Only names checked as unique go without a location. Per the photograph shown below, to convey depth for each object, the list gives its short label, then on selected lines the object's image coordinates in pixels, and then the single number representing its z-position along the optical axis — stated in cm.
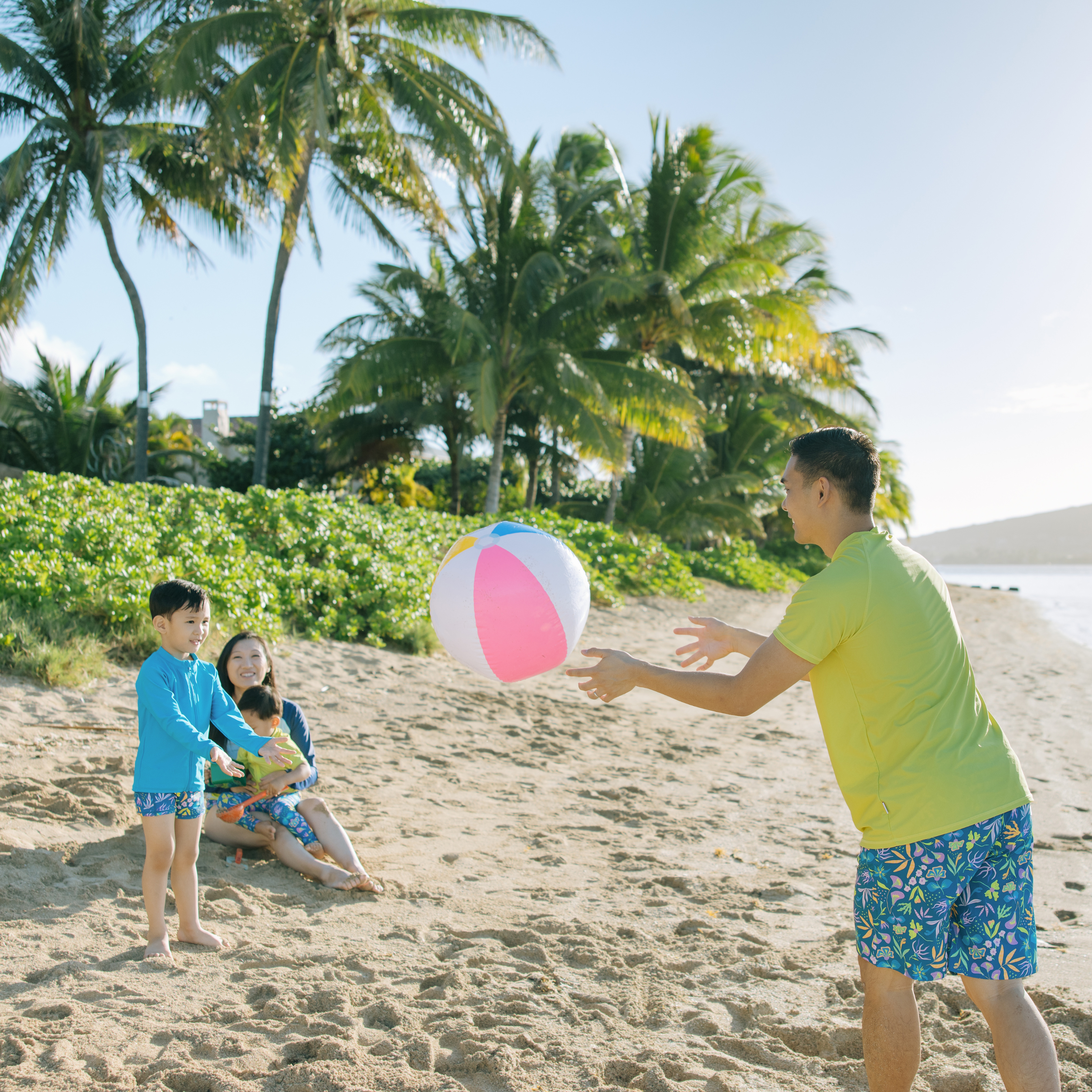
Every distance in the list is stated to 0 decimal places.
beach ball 315
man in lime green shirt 200
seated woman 390
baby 405
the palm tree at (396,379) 1528
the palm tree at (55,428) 1781
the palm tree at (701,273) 1781
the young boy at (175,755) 309
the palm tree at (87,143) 1453
